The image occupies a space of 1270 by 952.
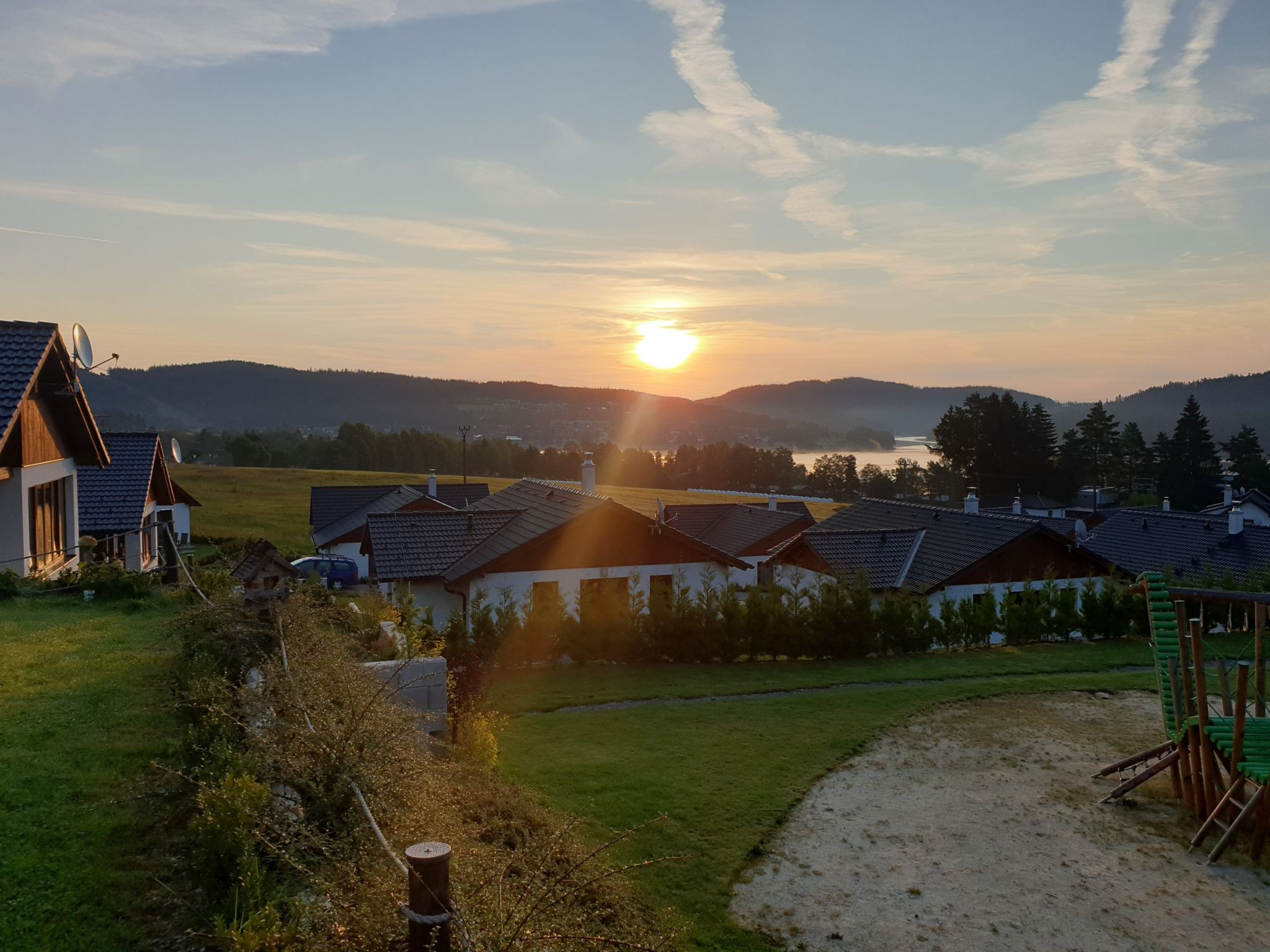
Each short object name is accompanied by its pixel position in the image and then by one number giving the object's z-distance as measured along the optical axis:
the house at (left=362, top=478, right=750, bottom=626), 19.06
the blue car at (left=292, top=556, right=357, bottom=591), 38.56
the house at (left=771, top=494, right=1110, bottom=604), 23.64
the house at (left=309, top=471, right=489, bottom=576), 45.66
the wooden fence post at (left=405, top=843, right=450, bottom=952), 3.42
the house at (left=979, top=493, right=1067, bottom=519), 54.00
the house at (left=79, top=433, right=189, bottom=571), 22.55
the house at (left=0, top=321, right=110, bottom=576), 14.05
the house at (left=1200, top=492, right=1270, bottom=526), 52.84
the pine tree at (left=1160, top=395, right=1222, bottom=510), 80.44
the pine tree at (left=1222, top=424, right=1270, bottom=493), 78.38
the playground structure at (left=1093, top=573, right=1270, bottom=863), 7.30
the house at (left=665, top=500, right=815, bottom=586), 38.59
